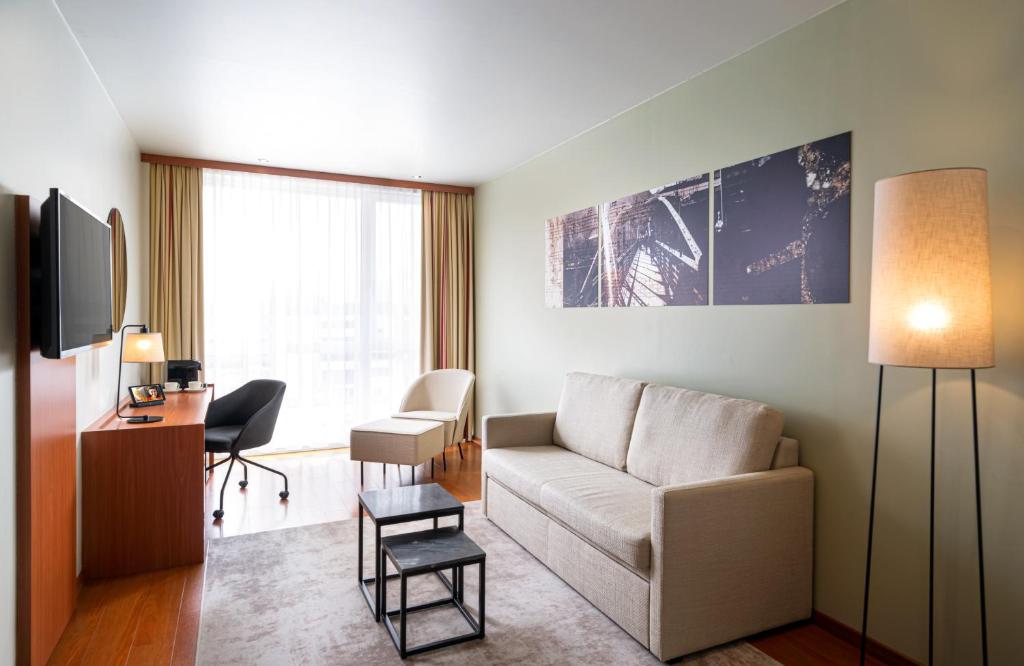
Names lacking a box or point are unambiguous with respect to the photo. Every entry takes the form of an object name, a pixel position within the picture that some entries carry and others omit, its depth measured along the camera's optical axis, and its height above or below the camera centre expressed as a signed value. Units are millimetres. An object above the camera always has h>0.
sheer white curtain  5637 +304
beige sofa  2436 -844
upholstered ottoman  4625 -883
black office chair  4297 -707
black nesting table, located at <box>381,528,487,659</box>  2412 -930
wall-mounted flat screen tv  2238 +201
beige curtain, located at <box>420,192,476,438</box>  6371 +448
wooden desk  3146 -883
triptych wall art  2664 +475
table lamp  4023 -135
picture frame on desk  4008 -451
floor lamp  1919 +167
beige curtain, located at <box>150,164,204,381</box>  5285 +592
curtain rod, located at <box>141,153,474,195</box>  5309 +1436
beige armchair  5511 -603
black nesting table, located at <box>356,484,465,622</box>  2732 -824
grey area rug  2469 -1295
